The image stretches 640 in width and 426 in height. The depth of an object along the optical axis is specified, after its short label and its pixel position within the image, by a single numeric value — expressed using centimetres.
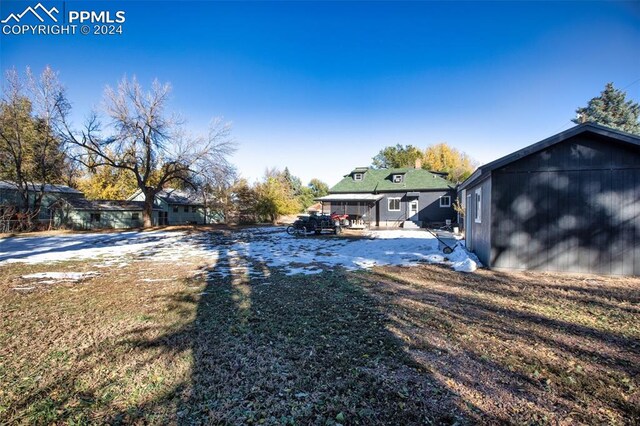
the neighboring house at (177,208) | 3434
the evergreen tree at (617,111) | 3164
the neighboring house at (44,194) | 2673
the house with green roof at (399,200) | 2505
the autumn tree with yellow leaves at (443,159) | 4831
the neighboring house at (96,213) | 2661
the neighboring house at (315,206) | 4994
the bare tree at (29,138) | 2305
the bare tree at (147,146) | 2286
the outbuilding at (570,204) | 686
